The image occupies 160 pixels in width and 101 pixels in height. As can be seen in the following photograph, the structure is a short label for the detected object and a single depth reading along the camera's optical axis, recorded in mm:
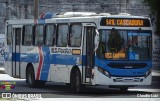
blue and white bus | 19844
